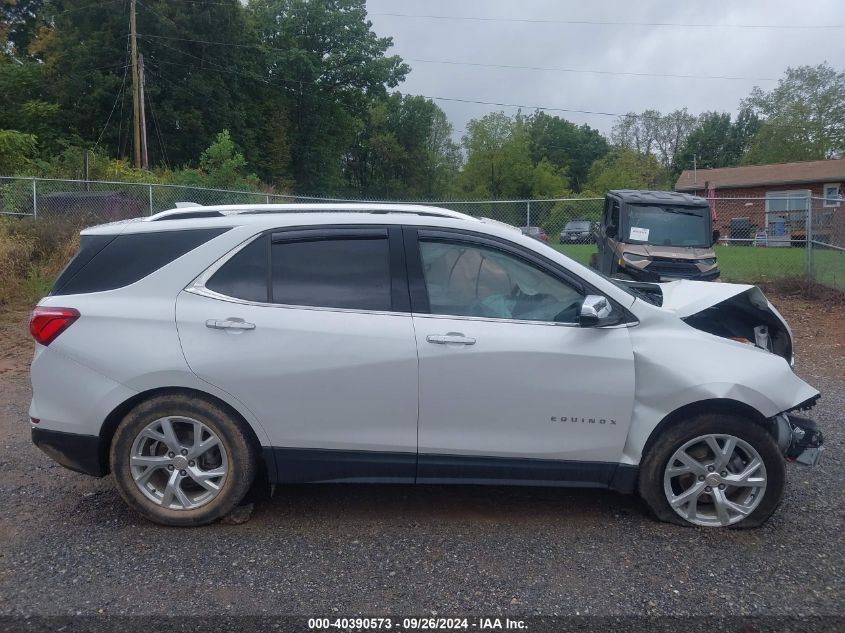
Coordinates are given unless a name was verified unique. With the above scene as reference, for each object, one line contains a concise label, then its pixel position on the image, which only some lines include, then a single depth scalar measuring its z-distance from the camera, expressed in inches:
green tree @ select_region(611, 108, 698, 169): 3100.4
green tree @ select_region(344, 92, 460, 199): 2332.7
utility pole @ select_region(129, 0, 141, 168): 1051.3
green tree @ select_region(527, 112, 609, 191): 2792.8
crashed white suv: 165.0
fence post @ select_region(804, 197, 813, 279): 533.6
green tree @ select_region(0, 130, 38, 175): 804.6
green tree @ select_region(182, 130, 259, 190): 837.8
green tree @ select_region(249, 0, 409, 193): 1911.9
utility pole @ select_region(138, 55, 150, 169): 1082.8
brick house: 581.9
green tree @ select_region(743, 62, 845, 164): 2342.5
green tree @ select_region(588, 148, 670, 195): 1859.7
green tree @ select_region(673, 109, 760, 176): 2891.2
